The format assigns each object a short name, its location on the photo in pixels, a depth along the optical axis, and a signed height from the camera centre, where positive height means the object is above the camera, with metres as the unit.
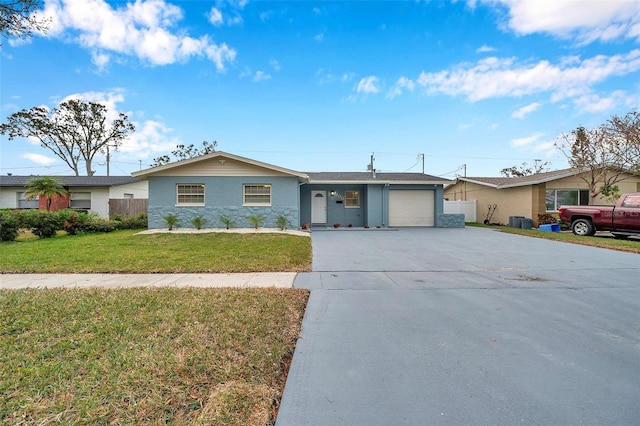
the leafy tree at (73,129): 25.95 +8.15
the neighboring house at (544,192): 16.12 +1.01
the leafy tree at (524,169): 33.27 +5.11
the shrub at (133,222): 14.27 -0.45
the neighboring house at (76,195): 19.09 +1.33
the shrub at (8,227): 10.30 -0.43
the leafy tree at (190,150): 34.47 +7.58
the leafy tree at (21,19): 4.52 +3.21
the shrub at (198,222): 12.88 -0.41
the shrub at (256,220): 13.05 -0.35
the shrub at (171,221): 12.71 -0.35
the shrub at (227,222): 13.04 -0.43
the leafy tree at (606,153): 15.03 +3.00
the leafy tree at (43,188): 16.22 +1.50
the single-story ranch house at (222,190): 13.48 +1.07
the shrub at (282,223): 13.10 -0.51
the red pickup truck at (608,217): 10.53 -0.36
